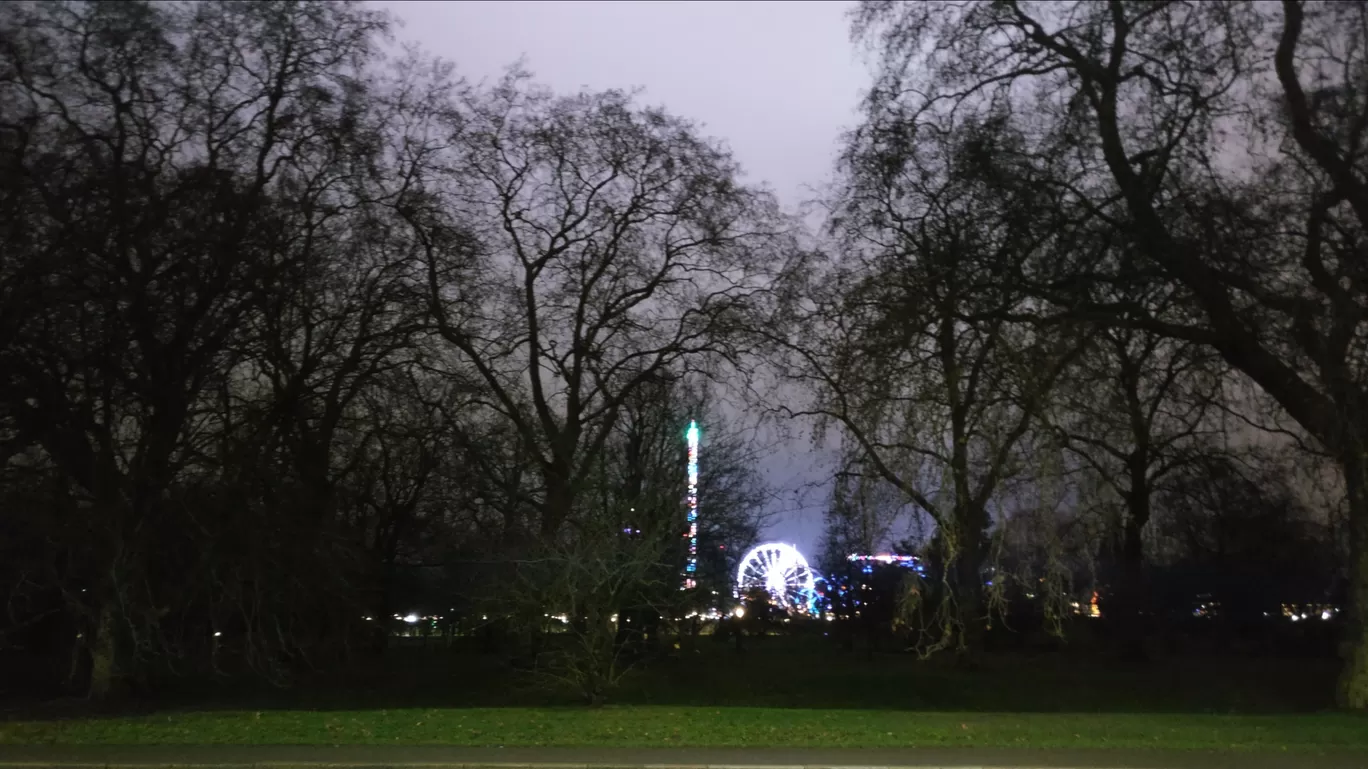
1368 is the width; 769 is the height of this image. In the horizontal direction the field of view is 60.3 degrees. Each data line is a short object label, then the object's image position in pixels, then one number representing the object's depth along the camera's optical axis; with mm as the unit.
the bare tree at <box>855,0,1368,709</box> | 16031
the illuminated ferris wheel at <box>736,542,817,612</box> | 52462
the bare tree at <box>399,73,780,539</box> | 27688
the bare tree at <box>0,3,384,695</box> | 18672
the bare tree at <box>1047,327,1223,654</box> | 14031
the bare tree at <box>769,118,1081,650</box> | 13234
